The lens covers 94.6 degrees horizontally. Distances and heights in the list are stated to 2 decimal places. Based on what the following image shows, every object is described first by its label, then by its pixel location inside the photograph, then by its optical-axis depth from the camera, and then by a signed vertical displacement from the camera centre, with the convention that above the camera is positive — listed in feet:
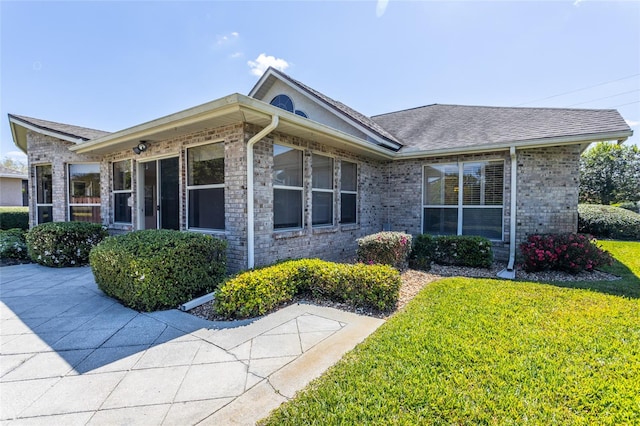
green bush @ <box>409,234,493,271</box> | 23.02 -3.68
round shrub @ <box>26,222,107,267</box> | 23.02 -3.03
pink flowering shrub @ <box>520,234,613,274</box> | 21.09 -3.48
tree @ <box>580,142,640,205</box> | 67.62 +6.97
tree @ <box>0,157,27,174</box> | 168.96 +24.42
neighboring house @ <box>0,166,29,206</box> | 63.77 +3.88
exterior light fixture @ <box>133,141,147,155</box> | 23.36 +4.60
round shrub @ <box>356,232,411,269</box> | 21.11 -3.16
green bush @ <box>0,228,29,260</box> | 25.85 -3.76
